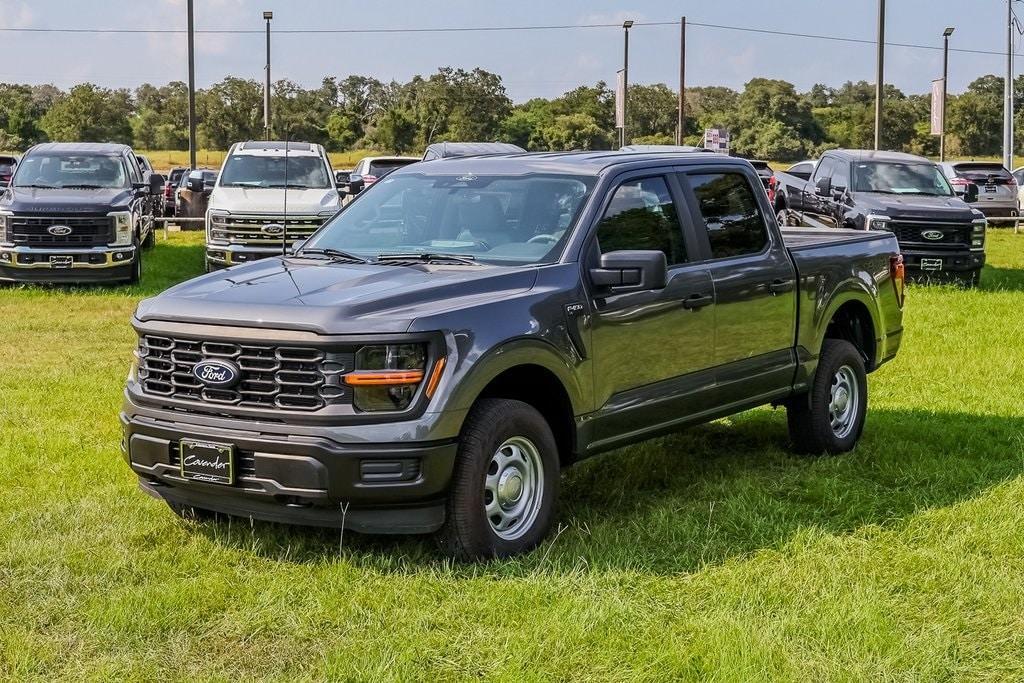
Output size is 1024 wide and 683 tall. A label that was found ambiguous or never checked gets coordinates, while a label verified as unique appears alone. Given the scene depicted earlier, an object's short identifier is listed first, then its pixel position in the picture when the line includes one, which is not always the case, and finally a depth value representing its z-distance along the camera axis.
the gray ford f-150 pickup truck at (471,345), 5.55
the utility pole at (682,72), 53.81
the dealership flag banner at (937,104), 42.03
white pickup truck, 18.72
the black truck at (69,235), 17.95
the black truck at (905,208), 18.92
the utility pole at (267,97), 42.81
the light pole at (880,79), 35.94
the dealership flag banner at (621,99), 43.94
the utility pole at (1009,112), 42.53
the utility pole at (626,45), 52.50
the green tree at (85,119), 76.56
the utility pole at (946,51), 58.01
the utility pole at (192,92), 38.33
